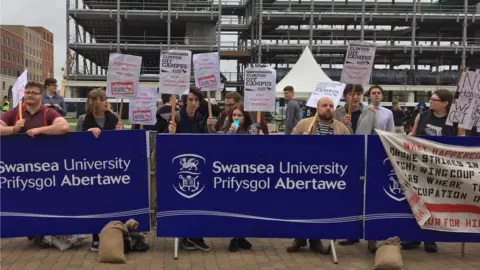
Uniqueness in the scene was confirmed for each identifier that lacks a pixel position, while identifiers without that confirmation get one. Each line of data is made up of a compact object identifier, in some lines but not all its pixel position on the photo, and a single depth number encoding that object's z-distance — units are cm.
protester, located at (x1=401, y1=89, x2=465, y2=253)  567
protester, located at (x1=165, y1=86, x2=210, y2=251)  587
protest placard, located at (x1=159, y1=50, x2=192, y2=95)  596
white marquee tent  2336
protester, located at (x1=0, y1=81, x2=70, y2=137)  509
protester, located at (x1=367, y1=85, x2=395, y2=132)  630
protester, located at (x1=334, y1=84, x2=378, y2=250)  604
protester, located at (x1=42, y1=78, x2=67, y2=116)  856
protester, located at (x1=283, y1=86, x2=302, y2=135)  998
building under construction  4522
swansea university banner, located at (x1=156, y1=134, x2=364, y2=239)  510
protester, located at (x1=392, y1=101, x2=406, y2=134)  1478
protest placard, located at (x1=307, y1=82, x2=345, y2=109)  975
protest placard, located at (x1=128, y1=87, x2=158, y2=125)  859
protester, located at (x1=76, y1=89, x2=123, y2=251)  551
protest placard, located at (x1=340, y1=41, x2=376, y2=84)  579
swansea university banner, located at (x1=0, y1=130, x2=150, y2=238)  503
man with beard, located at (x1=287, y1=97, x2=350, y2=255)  534
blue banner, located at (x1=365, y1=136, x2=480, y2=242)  511
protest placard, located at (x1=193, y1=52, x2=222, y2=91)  704
